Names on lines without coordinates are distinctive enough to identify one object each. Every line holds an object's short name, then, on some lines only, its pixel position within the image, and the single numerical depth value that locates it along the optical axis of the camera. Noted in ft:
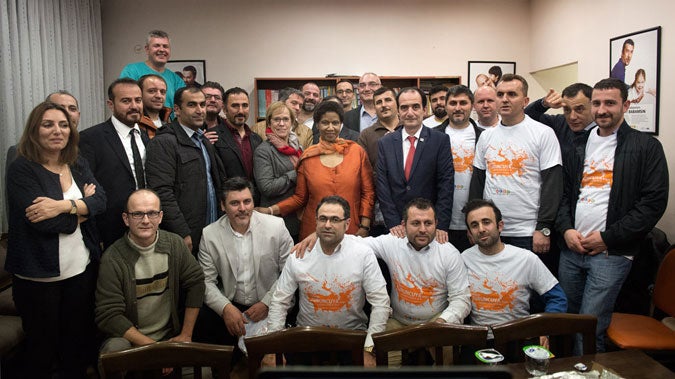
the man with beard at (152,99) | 10.28
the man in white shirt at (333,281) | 8.26
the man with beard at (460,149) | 9.94
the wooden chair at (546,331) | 5.87
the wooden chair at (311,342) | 5.61
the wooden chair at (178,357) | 5.22
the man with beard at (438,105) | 12.14
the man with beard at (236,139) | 10.69
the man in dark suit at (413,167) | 9.57
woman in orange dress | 9.95
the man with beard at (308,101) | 14.85
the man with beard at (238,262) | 8.93
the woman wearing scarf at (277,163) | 10.46
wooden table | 5.02
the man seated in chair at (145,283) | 7.71
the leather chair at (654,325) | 8.81
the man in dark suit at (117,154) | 8.95
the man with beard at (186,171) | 9.20
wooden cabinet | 19.01
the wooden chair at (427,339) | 5.66
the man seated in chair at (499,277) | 8.10
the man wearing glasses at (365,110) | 13.33
